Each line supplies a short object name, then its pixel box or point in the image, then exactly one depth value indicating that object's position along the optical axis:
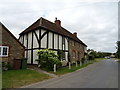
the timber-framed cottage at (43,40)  12.81
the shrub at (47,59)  10.64
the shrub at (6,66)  9.18
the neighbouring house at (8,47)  9.76
